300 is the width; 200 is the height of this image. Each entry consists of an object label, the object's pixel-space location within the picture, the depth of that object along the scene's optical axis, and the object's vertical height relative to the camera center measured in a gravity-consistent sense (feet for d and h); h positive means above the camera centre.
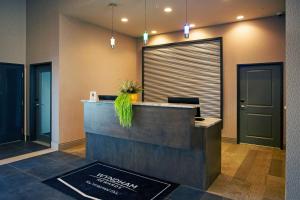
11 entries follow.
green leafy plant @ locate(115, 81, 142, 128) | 10.67 -0.30
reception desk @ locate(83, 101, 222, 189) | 9.50 -2.24
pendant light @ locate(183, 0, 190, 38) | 11.26 +3.63
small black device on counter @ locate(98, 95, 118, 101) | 13.08 +0.01
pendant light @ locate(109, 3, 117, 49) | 14.14 +6.32
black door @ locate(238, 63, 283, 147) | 16.29 -0.51
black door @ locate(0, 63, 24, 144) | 17.13 -0.44
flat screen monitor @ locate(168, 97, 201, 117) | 10.38 -0.14
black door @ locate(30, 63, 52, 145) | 17.38 -0.53
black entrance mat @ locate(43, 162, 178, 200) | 9.05 -4.23
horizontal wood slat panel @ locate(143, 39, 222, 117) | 18.44 +2.35
